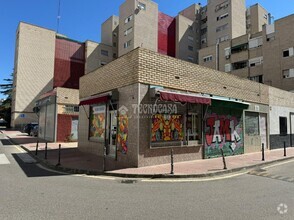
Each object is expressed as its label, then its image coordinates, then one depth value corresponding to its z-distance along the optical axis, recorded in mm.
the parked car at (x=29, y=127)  31734
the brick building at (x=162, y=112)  10375
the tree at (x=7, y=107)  54816
